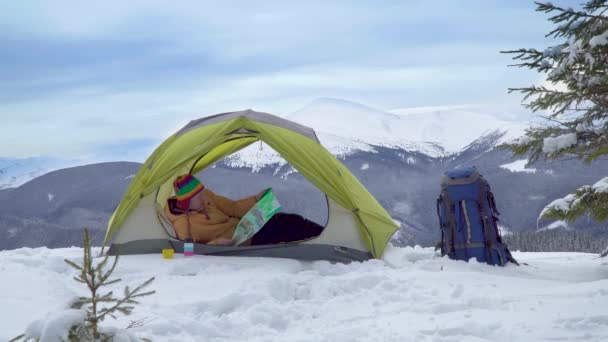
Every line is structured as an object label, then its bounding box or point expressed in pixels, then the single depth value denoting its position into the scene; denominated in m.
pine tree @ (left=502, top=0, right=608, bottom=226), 5.57
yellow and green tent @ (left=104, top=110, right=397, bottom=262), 7.71
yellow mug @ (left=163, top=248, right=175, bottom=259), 7.77
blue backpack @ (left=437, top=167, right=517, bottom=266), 6.99
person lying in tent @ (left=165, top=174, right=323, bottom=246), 8.15
